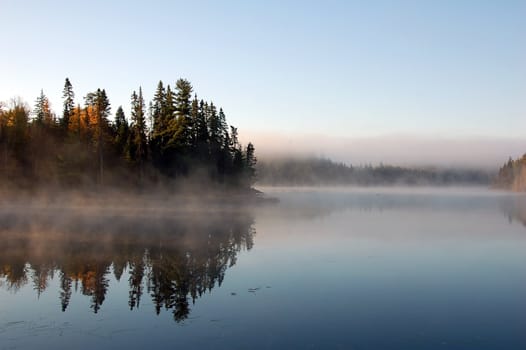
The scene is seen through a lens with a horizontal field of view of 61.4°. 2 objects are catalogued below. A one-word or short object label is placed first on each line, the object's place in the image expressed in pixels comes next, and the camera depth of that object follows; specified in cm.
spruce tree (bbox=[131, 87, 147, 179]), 7944
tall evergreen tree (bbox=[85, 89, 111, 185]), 7762
